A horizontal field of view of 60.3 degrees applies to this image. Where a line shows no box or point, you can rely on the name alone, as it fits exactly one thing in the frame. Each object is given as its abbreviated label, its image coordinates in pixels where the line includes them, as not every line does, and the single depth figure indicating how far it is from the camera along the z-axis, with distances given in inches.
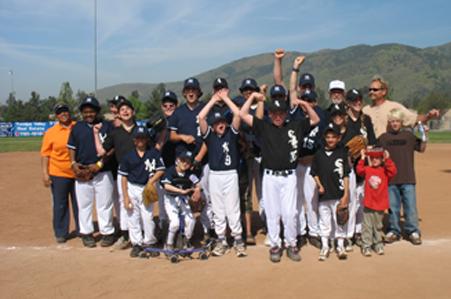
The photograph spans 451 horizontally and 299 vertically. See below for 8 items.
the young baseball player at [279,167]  186.7
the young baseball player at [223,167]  196.7
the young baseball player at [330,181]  192.9
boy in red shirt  198.1
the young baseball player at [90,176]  213.9
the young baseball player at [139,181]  201.3
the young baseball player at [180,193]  198.8
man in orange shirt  225.9
